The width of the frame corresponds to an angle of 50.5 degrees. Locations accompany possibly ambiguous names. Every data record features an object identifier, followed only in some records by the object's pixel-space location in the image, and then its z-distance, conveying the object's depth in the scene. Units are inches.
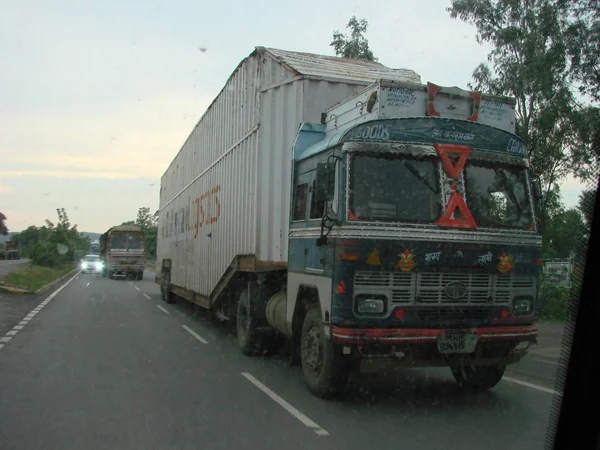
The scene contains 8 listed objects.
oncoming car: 1889.8
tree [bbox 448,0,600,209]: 573.6
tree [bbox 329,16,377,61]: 986.1
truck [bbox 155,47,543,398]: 251.1
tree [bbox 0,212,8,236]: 4877.0
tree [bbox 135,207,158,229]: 3686.0
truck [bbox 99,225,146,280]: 1494.8
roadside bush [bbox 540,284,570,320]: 618.0
